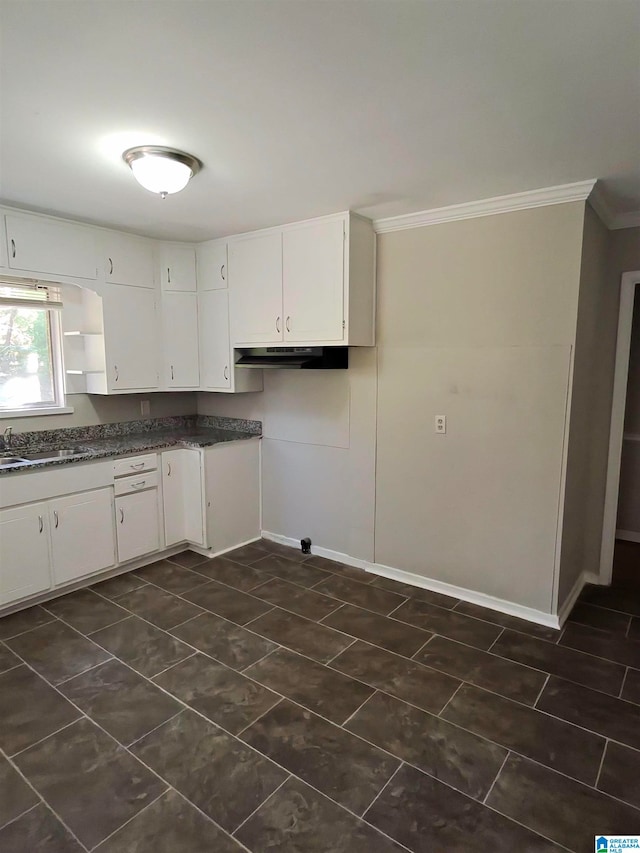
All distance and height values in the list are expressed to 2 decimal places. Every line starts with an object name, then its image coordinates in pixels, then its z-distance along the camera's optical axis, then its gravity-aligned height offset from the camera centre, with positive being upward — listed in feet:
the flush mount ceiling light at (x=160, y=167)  7.31 +2.99
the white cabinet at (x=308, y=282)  10.73 +1.97
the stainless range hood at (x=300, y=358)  11.41 +0.24
